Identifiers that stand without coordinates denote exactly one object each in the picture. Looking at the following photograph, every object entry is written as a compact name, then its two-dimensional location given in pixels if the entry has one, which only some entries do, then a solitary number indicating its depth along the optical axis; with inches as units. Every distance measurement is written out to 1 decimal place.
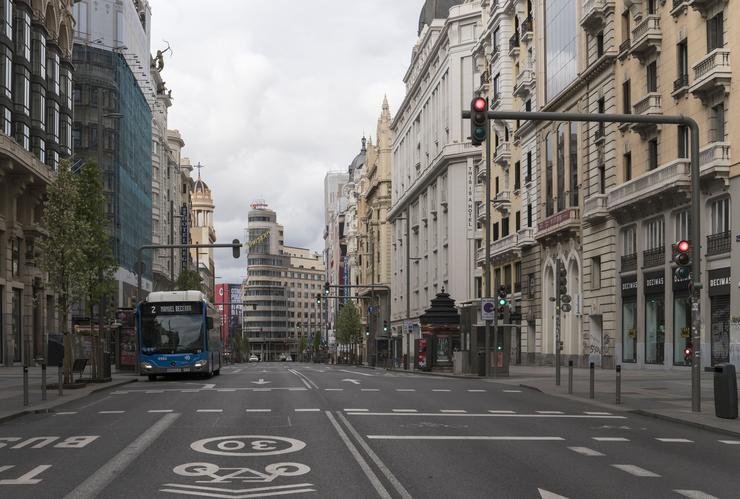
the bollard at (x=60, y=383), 983.6
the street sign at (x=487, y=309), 1466.5
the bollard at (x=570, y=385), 1027.9
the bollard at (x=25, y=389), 850.1
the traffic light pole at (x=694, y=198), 764.6
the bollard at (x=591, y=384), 966.4
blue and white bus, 1455.5
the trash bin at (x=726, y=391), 725.3
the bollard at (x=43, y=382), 927.0
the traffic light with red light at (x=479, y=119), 721.6
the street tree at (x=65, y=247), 1203.9
